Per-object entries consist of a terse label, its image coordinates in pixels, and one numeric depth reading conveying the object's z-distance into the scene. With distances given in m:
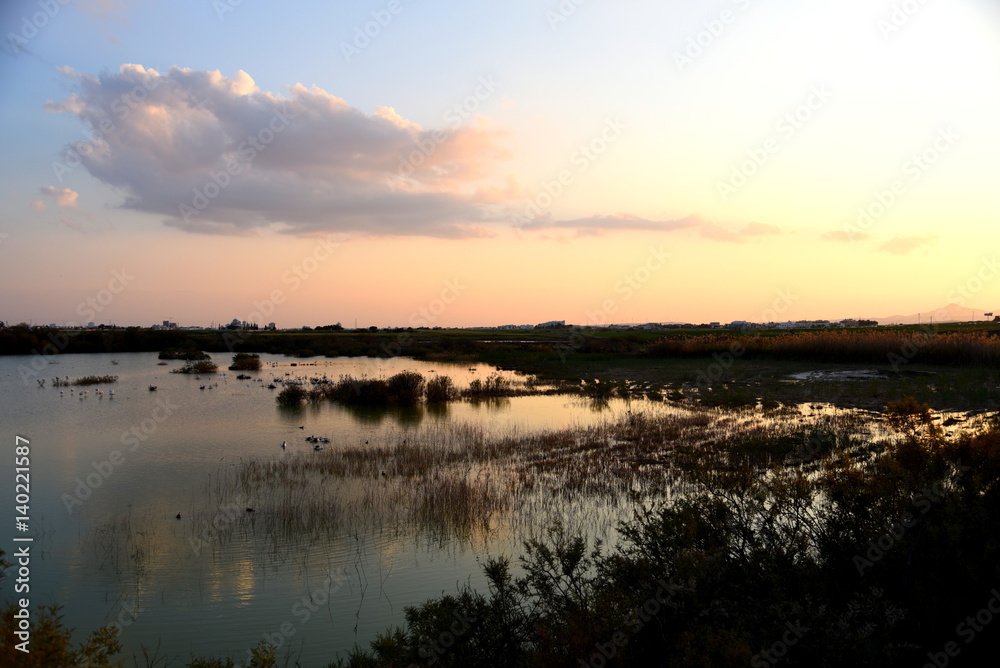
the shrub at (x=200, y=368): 41.09
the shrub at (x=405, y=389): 27.09
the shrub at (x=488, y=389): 30.17
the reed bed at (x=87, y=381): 32.69
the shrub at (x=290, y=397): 25.57
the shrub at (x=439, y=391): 28.50
